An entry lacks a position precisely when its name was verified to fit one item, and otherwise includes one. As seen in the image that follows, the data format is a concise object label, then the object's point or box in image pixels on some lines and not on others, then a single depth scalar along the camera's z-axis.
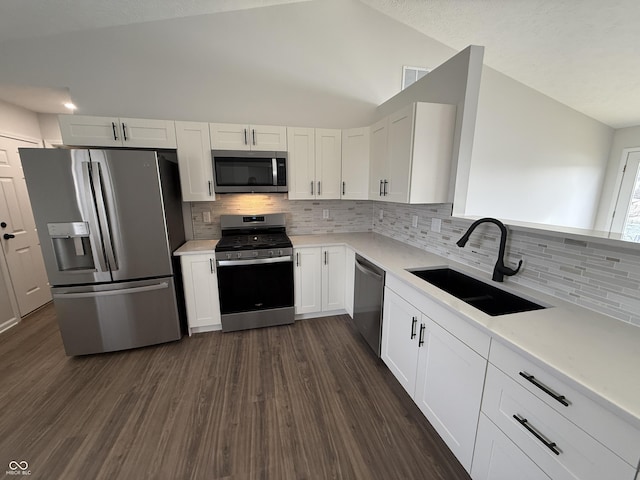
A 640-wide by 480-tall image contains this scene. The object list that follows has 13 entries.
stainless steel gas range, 2.49
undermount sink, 1.44
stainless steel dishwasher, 2.06
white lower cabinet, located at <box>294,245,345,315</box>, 2.72
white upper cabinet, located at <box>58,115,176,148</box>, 2.34
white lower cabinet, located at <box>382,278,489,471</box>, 1.19
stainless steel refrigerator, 1.97
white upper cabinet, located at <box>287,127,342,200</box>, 2.75
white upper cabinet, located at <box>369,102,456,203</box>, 1.88
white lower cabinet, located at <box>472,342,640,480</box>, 0.69
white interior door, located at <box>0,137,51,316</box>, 2.73
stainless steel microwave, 2.53
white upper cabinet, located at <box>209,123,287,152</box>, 2.54
